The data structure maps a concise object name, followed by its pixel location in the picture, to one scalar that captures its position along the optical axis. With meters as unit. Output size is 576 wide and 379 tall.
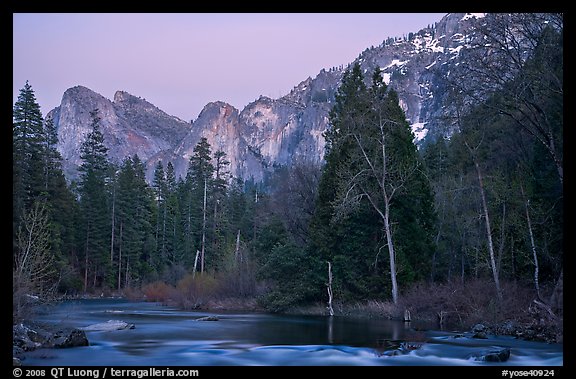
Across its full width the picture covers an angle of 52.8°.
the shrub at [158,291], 45.38
